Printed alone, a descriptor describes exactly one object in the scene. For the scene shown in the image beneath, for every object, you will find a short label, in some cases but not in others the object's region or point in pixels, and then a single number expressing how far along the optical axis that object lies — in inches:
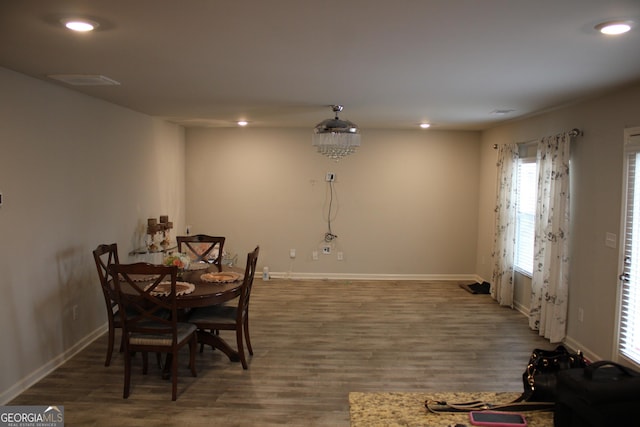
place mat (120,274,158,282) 153.0
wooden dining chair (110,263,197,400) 129.3
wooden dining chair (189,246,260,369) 151.9
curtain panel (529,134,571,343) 178.4
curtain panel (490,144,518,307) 228.4
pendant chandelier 176.6
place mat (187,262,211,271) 179.2
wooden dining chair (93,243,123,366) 143.4
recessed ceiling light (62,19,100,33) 86.2
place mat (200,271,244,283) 156.9
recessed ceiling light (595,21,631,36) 82.4
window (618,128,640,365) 141.4
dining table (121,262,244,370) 139.7
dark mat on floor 259.2
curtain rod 173.5
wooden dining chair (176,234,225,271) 195.0
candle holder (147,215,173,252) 217.1
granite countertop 50.4
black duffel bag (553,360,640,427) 43.5
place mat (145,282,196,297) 139.0
